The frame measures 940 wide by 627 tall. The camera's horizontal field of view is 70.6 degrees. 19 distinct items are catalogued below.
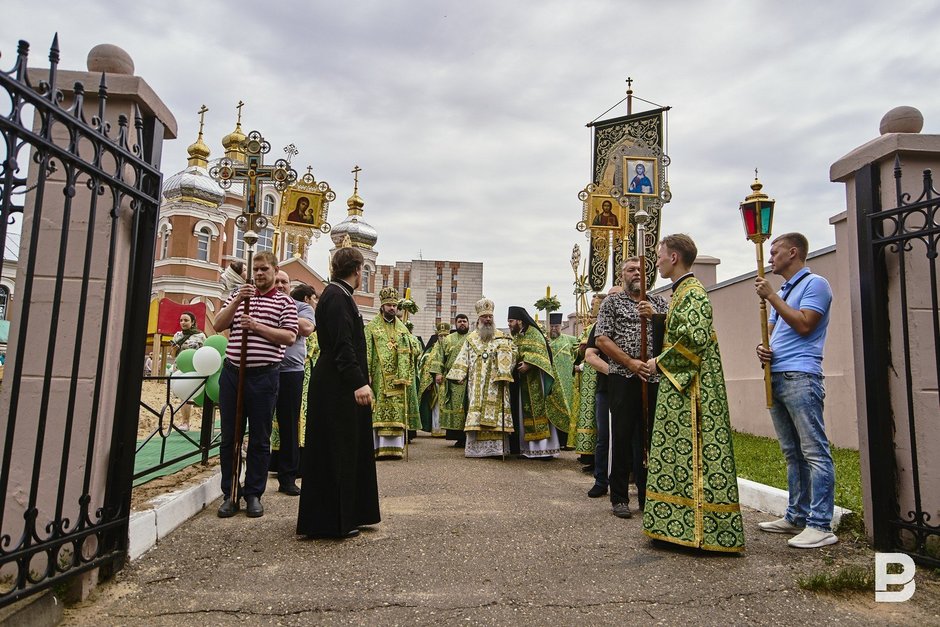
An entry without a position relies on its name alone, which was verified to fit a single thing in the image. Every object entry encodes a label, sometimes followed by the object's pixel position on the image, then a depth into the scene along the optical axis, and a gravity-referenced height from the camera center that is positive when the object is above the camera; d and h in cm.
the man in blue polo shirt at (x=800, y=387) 423 +5
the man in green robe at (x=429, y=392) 1187 -16
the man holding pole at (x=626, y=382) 511 +7
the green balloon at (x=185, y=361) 803 +18
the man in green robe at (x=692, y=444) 399 -32
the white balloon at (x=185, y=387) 727 -12
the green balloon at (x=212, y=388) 705 -12
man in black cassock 441 -36
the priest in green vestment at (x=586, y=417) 792 -34
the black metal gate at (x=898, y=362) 390 +22
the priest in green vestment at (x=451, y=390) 1101 -10
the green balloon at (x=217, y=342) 786 +41
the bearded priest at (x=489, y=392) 891 -9
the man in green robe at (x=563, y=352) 1100 +60
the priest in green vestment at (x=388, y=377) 877 +6
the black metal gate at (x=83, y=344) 297 +14
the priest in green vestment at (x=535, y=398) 896 -16
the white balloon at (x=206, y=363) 713 +15
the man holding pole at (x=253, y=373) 504 +4
